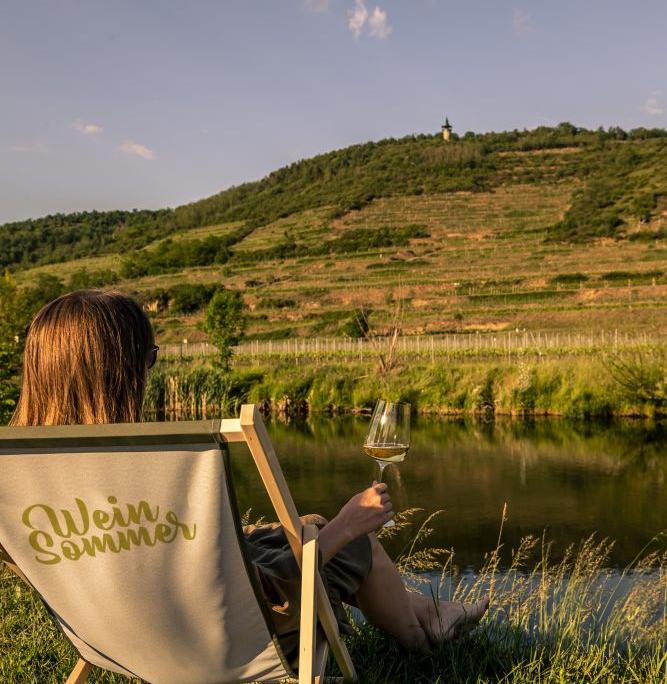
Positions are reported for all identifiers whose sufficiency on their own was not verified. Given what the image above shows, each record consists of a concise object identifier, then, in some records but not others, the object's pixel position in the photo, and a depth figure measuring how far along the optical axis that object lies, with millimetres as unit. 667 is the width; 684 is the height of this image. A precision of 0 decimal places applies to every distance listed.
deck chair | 1331
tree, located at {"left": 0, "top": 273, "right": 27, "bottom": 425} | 5297
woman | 1496
